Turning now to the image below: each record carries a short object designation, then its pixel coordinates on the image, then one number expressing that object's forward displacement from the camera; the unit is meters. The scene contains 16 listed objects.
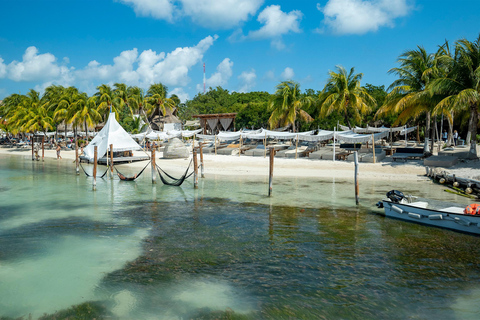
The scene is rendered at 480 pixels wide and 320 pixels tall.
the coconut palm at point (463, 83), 18.95
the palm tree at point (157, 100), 50.25
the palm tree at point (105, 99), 42.88
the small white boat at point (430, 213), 10.38
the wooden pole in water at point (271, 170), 15.78
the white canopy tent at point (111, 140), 25.62
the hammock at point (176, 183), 18.11
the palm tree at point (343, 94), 29.61
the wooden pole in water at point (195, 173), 18.12
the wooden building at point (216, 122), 42.86
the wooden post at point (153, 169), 19.34
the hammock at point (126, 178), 19.70
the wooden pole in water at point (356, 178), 13.77
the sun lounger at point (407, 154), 24.08
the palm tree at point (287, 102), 33.00
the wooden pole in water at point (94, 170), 18.09
